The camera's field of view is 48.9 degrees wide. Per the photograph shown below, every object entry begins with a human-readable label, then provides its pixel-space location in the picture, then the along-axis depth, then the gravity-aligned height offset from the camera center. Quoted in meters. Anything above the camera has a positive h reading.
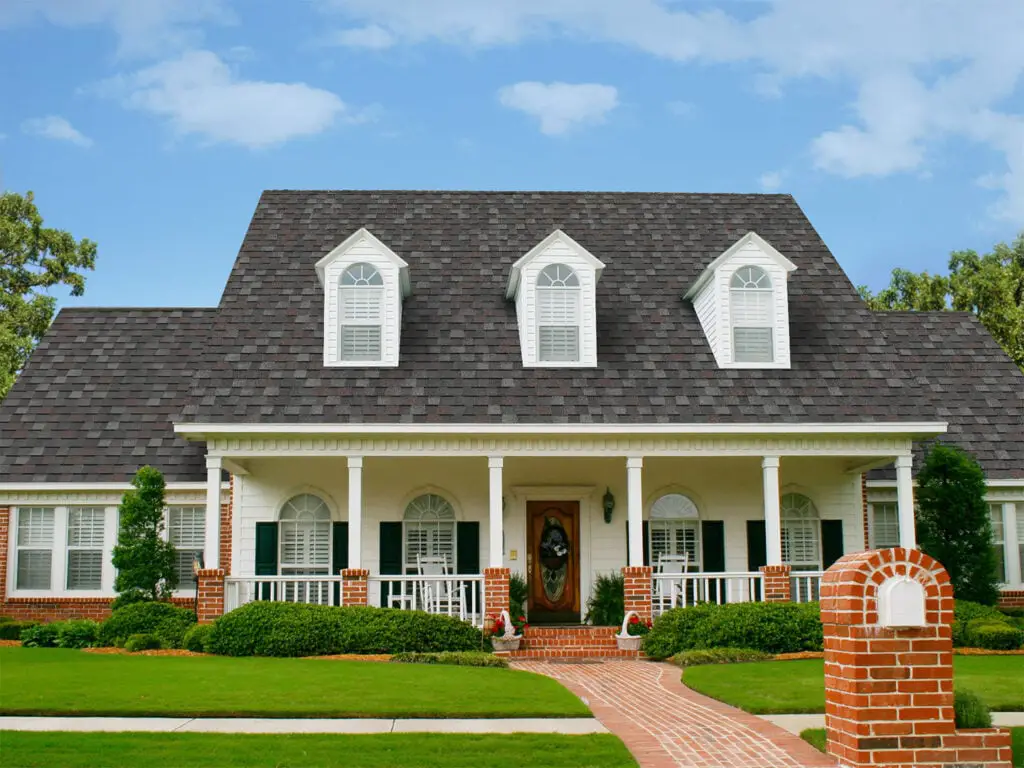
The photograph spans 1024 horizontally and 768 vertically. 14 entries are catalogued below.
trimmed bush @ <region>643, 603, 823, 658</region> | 16.19 -1.46
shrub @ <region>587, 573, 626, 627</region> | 18.72 -1.23
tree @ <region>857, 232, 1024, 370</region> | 34.66 +7.42
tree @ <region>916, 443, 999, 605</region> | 19.11 -0.01
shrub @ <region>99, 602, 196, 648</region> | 17.33 -1.40
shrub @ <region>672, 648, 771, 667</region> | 15.52 -1.76
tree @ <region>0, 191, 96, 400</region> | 31.47 +7.74
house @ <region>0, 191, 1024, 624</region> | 18.14 +1.74
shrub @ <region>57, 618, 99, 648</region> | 17.69 -1.61
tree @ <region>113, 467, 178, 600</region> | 18.25 -0.18
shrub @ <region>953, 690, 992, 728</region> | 7.94 -1.30
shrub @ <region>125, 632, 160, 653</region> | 16.64 -1.62
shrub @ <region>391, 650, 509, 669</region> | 15.28 -1.75
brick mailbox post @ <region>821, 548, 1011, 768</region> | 7.74 -0.98
